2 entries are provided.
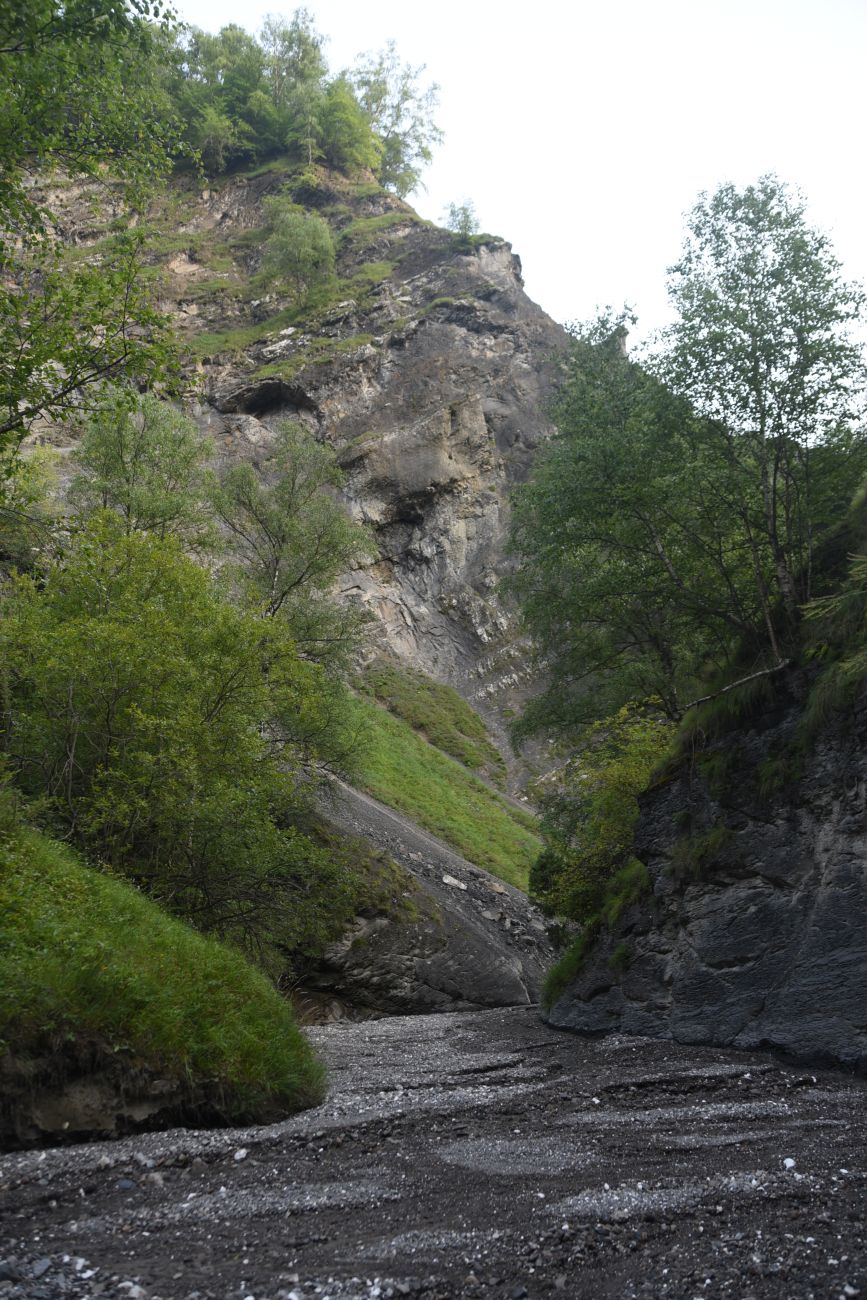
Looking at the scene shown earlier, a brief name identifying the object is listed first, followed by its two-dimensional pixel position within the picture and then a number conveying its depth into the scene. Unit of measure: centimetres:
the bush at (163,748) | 1447
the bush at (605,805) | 1881
